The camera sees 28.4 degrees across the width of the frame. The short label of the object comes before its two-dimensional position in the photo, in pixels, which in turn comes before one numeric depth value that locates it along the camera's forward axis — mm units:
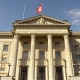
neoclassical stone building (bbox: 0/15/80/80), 41125
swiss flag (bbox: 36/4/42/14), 47272
